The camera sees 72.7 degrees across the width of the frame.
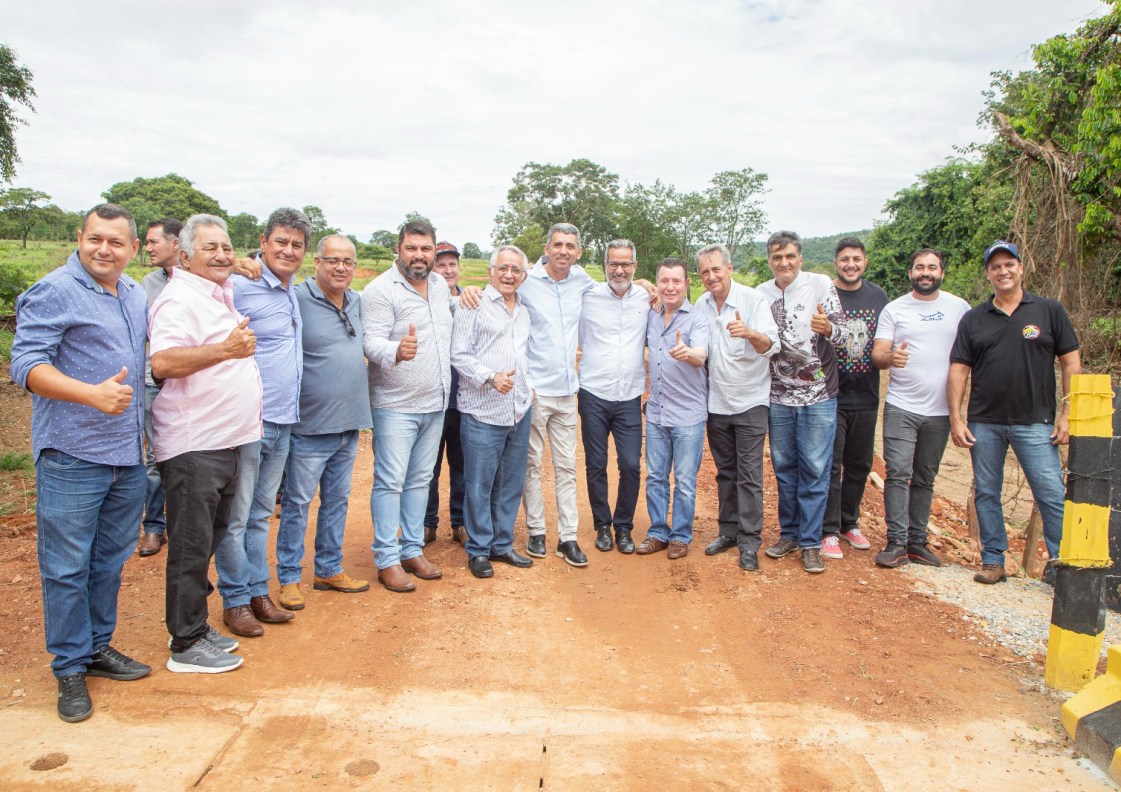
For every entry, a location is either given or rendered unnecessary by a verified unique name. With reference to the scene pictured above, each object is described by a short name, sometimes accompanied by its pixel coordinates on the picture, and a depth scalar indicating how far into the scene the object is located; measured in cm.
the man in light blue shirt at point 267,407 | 408
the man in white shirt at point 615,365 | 552
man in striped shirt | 505
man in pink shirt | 355
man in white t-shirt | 540
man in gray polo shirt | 443
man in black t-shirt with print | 562
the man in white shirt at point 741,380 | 534
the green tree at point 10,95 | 1245
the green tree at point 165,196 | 4816
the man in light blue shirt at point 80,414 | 322
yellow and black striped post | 365
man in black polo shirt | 494
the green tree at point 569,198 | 4866
